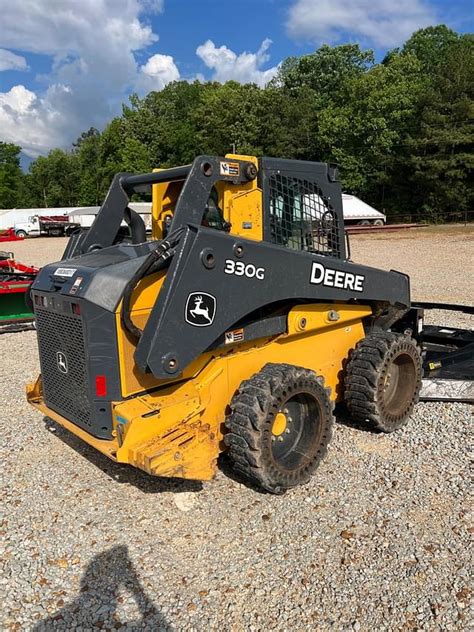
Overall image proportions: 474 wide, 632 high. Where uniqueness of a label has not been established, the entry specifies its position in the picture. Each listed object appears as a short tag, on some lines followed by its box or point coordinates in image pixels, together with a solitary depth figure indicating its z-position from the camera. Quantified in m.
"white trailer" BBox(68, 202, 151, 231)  49.84
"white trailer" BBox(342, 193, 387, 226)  38.19
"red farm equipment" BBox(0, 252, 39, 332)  10.30
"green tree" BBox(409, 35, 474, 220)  37.72
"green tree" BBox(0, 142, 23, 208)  76.88
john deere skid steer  3.68
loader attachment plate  5.86
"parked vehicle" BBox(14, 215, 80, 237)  46.69
